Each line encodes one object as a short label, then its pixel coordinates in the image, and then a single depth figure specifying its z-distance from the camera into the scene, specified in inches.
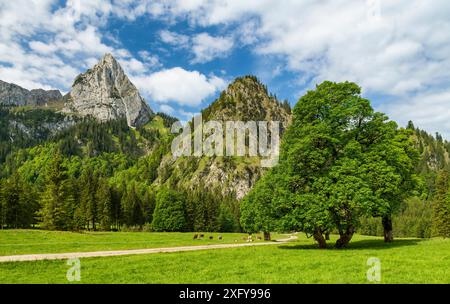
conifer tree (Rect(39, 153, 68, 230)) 2583.7
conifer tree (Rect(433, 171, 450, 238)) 2812.5
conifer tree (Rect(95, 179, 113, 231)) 3805.6
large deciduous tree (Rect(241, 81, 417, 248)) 1044.5
